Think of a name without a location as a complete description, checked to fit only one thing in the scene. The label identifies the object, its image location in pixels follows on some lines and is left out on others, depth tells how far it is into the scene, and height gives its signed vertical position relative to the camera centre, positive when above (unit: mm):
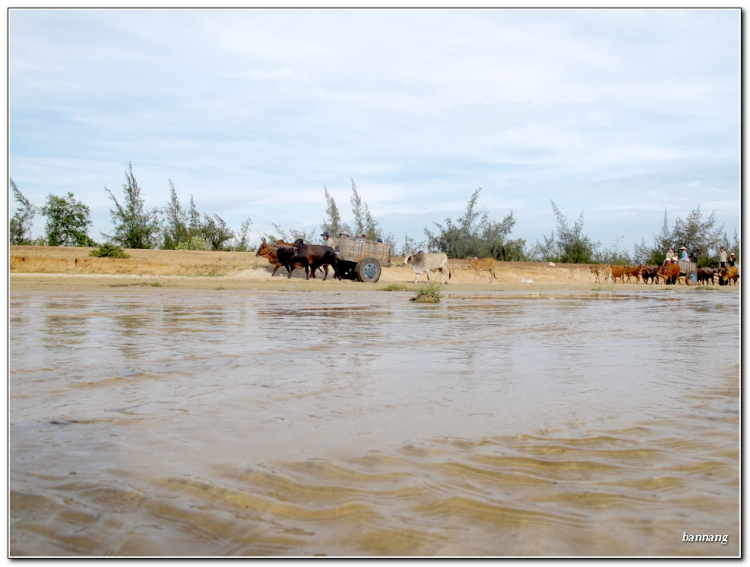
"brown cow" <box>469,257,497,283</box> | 24844 +348
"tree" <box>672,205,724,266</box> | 31062 +1668
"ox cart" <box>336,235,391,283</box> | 20344 +591
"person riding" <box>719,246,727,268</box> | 26641 +612
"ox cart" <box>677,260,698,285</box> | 26206 +101
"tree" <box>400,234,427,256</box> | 30978 +1326
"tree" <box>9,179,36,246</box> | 23953 +1959
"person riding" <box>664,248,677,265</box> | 25656 +612
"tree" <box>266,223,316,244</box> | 26461 +1632
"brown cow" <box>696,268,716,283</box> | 26678 -31
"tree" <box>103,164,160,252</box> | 25219 +2091
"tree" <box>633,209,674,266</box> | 32562 +1184
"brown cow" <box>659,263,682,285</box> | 25078 +55
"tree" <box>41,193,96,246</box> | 24734 +2100
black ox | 19766 +616
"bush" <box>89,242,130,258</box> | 20906 +726
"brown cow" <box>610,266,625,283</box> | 27453 +17
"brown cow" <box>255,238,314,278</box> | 20266 +541
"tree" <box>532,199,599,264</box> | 32625 +1319
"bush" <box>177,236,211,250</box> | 25719 +1226
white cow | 21844 +390
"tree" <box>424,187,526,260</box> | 30203 +1630
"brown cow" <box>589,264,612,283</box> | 27844 +17
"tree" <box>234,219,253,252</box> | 27188 +1361
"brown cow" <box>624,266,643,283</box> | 27500 +62
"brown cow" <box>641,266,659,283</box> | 26906 +15
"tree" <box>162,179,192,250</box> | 26750 +2138
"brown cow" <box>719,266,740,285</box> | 26328 -75
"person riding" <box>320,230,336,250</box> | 20672 +1048
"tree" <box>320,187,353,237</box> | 27531 +2404
